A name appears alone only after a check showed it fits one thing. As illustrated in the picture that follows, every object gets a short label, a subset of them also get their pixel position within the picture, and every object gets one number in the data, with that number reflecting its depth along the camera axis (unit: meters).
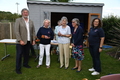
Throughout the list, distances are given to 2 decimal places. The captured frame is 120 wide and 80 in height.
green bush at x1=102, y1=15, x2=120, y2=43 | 5.82
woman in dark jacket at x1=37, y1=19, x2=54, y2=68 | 2.54
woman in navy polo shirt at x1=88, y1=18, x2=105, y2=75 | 2.15
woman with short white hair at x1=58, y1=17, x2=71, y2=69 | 2.50
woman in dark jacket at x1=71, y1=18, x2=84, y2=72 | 2.31
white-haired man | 2.27
